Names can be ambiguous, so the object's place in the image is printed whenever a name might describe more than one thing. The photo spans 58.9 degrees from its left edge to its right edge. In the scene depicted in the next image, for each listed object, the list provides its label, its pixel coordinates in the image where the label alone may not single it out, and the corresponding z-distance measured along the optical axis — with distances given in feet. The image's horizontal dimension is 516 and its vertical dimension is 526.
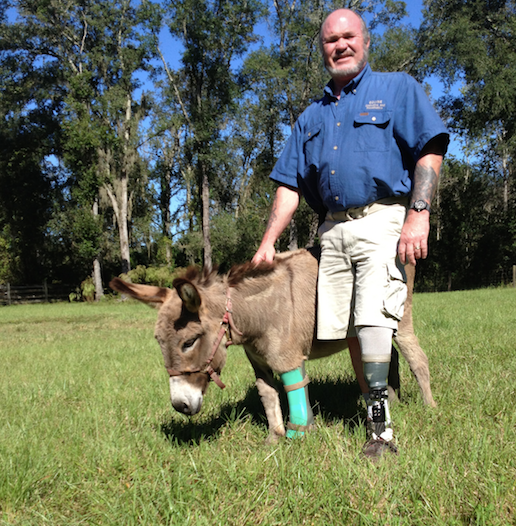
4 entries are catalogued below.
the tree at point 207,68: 97.86
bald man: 9.34
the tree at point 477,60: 82.23
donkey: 9.74
